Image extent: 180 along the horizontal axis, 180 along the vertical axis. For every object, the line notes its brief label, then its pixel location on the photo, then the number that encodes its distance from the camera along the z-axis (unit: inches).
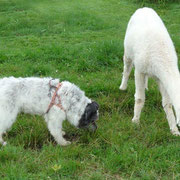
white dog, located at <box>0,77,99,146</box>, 164.7
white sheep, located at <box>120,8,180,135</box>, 159.5
